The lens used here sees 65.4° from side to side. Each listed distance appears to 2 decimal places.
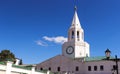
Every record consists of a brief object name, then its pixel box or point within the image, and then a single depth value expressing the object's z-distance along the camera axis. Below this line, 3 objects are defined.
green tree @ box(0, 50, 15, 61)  26.70
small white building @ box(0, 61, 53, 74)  11.33
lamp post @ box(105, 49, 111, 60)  8.41
